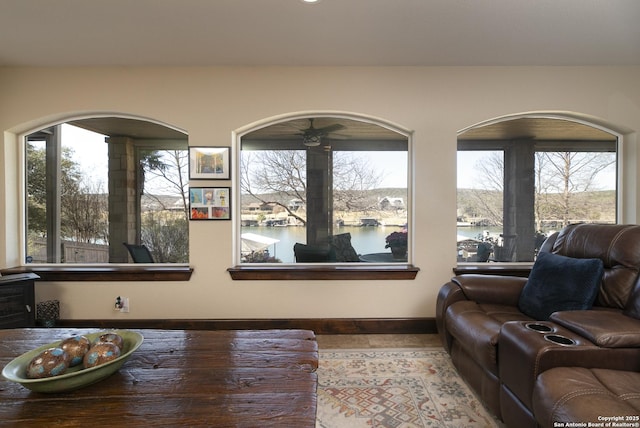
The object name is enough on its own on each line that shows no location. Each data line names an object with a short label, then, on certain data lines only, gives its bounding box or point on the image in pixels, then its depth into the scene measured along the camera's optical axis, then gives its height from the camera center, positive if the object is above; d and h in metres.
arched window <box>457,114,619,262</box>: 3.33 +0.25
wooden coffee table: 0.97 -0.64
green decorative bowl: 1.05 -0.58
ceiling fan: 3.27 +0.82
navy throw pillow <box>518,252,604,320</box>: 1.98 -0.51
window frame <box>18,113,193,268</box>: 3.09 -0.58
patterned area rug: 1.83 -1.24
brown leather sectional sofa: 1.27 -0.68
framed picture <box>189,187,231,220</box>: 3.11 +0.07
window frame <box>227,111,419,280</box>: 3.12 -0.58
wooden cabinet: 2.74 -0.81
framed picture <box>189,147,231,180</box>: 3.11 +0.48
